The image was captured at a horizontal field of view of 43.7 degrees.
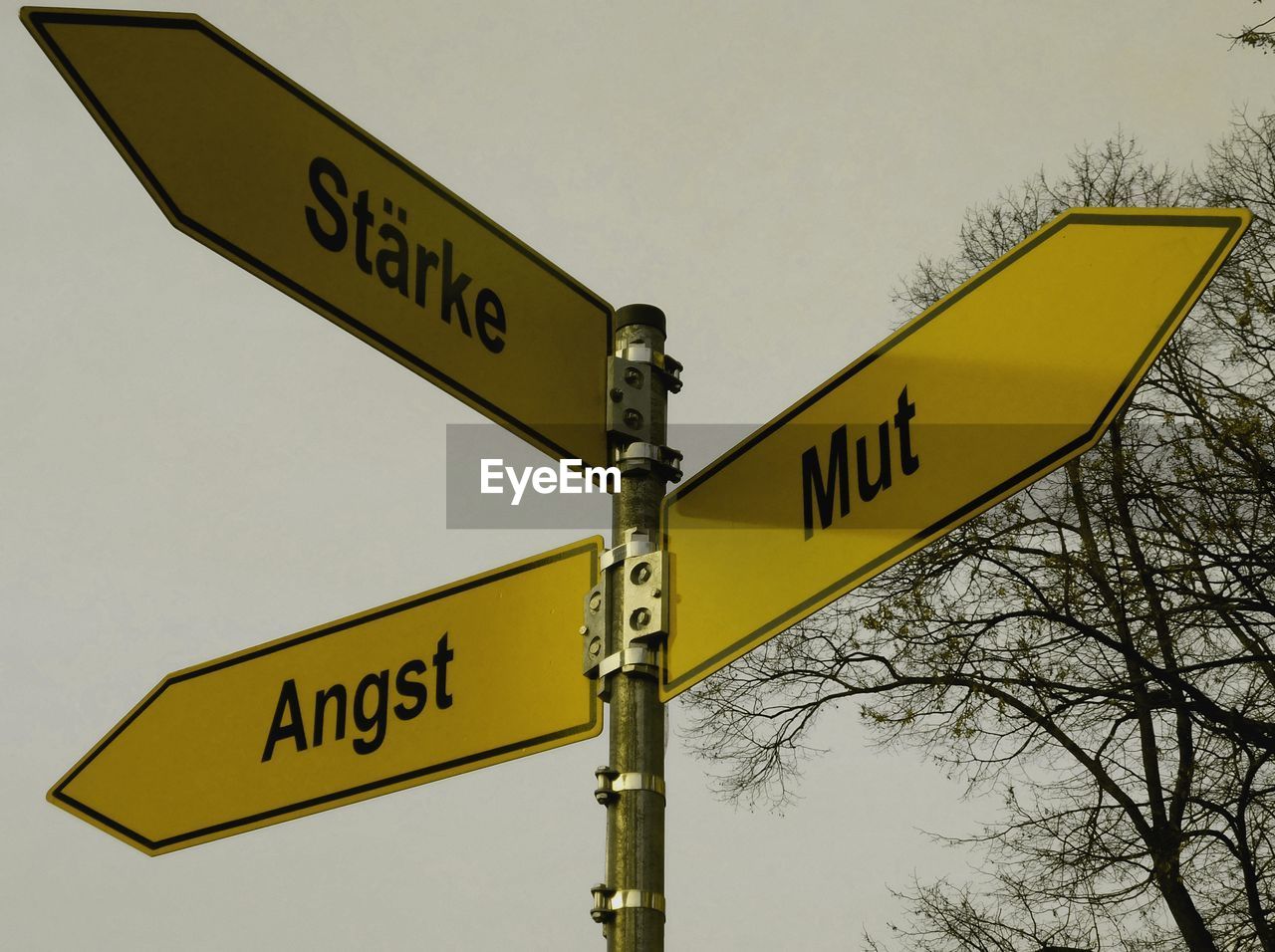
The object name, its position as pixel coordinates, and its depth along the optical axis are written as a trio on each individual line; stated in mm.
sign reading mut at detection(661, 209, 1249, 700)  2197
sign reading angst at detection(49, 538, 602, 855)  2689
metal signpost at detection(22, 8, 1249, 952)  2297
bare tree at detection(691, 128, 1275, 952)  9609
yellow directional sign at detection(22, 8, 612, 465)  2496
